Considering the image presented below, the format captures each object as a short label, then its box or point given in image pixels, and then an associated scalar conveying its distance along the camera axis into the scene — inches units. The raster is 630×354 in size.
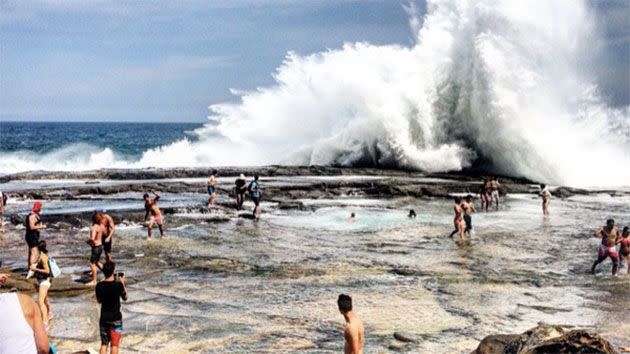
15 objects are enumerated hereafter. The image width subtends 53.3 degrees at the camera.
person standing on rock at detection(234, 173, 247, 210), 952.9
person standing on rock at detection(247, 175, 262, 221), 864.9
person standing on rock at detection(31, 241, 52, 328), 374.3
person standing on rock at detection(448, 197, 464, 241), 708.7
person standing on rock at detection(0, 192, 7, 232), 759.2
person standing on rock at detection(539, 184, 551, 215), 915.4
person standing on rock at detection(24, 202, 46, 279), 529.3
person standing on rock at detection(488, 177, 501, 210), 1013.7
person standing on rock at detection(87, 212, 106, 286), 493.4
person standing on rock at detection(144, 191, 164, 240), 694.5
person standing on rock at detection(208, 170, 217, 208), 972.6
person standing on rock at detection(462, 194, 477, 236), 718.5
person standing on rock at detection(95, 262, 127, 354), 302.2
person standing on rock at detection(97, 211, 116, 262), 524.7
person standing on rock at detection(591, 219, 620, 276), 532.1
